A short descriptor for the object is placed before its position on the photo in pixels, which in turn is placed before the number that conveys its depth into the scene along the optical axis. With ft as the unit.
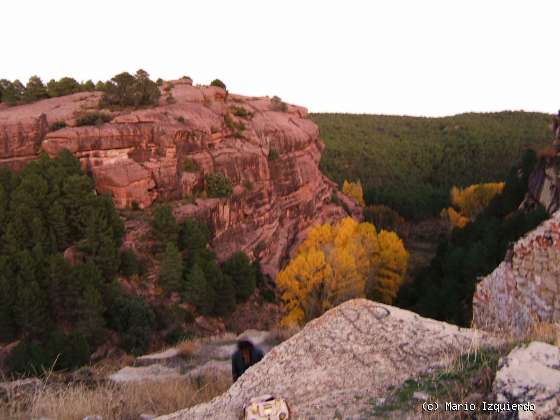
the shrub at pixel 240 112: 129.08
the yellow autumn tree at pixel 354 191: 191.60
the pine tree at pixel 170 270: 83.76
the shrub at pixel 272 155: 127.03
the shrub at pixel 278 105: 149.81
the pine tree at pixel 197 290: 82.69
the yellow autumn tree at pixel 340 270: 86.58
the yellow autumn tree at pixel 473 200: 163.75
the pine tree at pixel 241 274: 93.15
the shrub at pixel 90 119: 93.28
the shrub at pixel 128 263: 81.71
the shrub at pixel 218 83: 138.82
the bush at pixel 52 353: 55.16
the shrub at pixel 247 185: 114.01
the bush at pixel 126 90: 103.81
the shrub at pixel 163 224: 87.15
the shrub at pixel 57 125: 92.47
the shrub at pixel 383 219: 167.73
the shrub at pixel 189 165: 102.68
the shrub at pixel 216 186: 104.01
